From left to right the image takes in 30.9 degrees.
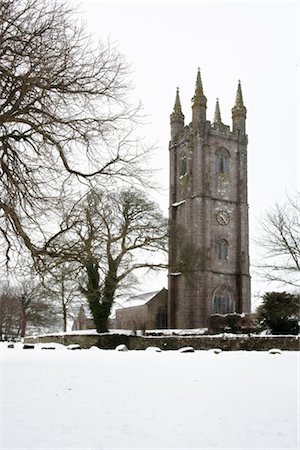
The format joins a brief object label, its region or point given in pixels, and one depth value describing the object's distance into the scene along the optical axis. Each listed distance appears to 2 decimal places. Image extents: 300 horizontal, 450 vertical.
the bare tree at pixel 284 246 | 25.75
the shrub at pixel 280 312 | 27.09
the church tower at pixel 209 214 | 50.97
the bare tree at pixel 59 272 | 13.27
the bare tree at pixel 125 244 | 34.44
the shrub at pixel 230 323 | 40.78
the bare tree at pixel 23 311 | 58.12
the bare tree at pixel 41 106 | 11.32
